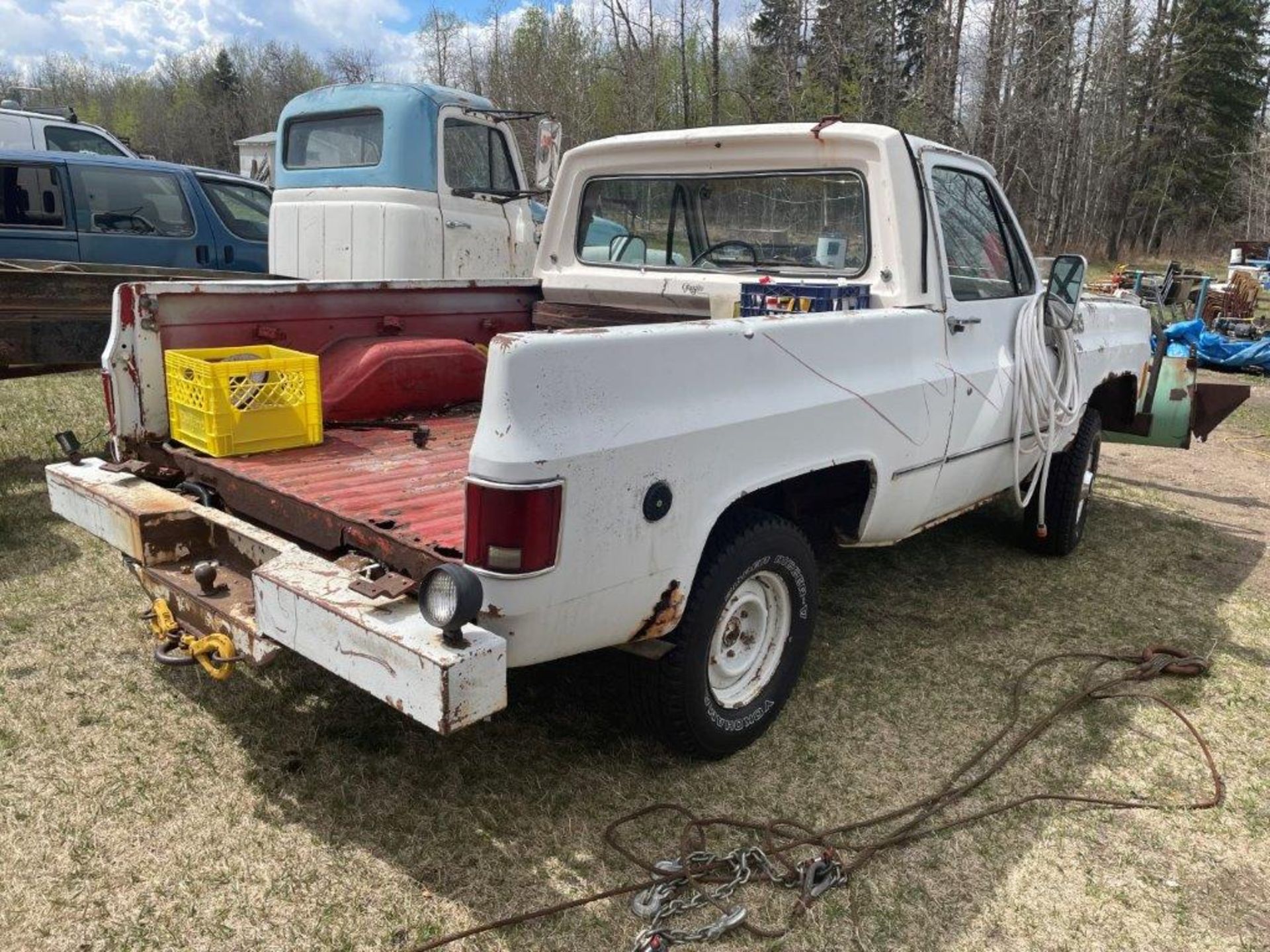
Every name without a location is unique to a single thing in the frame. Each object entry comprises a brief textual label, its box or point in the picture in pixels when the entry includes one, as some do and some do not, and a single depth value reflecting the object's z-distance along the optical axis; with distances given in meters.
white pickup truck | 2.17
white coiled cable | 3.99
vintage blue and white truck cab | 7.46
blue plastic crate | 3.50
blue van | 7.84
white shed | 28.00
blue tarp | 12.23
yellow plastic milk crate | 2.97
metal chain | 2.29
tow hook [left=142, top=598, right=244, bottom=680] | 2.55
